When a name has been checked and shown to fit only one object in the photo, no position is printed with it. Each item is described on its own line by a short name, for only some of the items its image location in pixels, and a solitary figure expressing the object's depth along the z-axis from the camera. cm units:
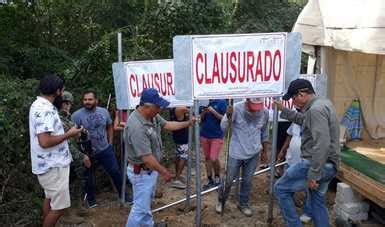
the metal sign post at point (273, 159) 520
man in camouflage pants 525
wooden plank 501
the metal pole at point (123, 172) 556
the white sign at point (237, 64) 473
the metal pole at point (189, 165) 561
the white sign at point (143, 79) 552
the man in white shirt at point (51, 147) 420
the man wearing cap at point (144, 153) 421
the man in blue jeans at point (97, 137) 573
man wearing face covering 546
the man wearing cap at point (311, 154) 422
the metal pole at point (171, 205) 577
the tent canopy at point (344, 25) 511
